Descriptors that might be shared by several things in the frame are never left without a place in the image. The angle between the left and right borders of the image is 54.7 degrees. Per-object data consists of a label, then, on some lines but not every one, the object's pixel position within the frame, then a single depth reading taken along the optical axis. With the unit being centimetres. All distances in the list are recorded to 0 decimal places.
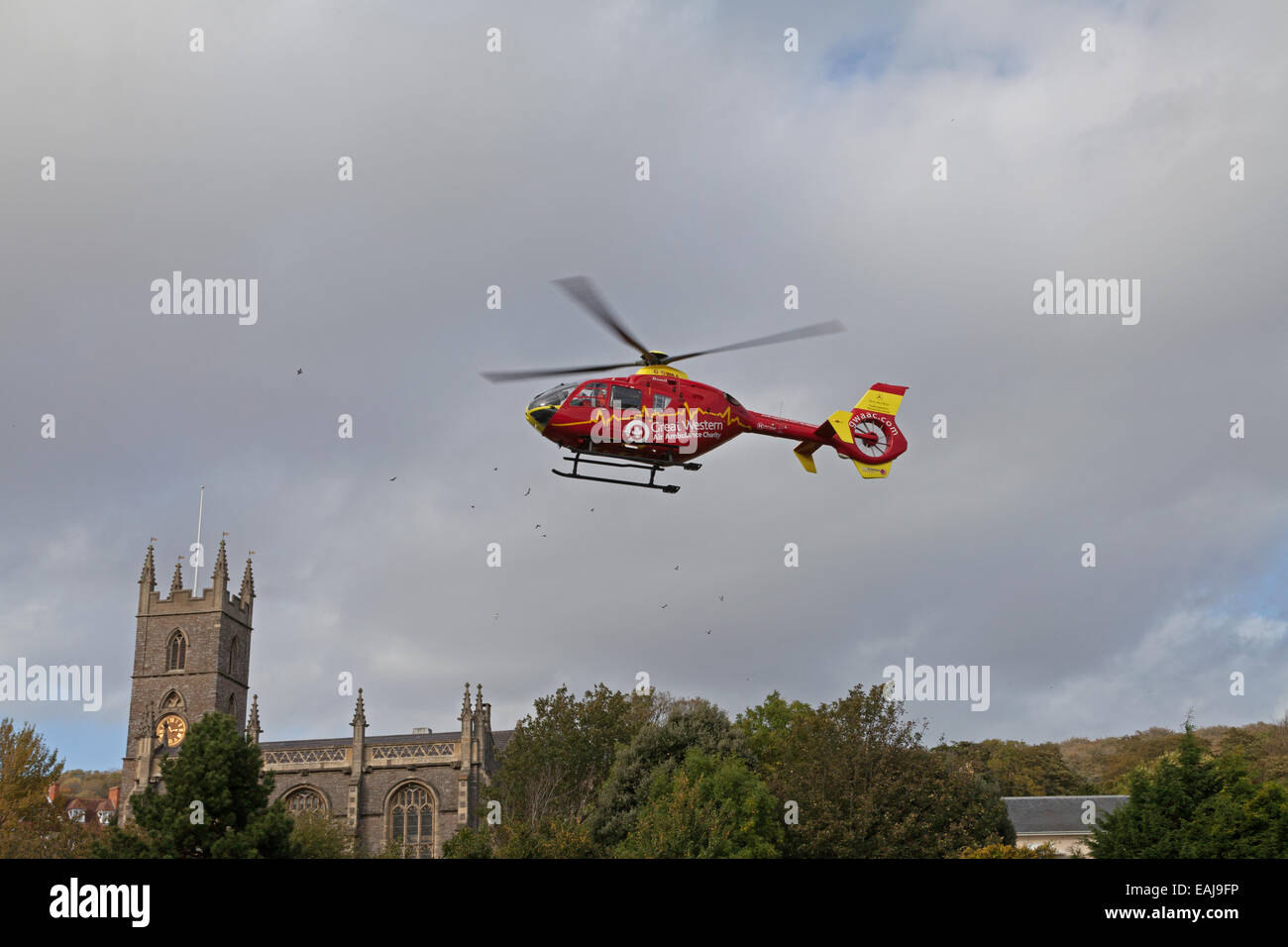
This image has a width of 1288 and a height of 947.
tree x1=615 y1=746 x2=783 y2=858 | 3816
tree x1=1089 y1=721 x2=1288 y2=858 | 3169
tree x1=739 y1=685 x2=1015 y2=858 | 4316
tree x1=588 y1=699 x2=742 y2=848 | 4584
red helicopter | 2859
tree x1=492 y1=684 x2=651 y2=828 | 5375
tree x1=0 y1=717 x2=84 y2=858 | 6138
